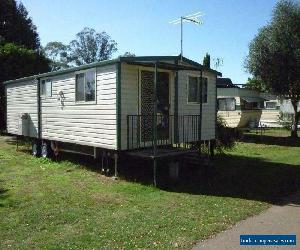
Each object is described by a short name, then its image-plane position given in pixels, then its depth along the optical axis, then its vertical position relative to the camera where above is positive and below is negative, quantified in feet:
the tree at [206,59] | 126.82 +17.07
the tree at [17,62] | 84.74 +10.78
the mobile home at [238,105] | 91.56 +1.70
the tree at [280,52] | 77.56 +12.05
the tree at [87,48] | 284.20 +45.77
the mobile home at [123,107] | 38.22 +0.54
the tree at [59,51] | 273.75 +42.03
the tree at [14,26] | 123.03 +27.03
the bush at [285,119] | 115.34 -1.92
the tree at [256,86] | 86.45 +6.99
